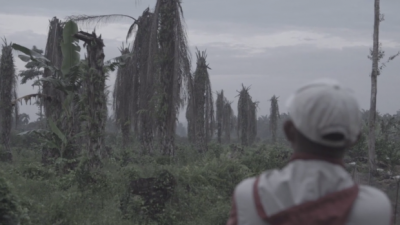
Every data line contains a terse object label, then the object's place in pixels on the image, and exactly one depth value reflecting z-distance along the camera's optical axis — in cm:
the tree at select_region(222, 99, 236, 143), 3959
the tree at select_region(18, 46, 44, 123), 2837
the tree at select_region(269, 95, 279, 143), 4299
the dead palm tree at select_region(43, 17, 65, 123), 1496
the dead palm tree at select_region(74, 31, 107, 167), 1206
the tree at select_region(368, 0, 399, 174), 1841
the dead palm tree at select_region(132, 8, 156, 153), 1934
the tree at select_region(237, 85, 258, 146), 3675
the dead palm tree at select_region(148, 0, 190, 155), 1606
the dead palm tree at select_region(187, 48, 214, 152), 2522
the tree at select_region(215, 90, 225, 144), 3831
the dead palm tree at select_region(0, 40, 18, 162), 2070
